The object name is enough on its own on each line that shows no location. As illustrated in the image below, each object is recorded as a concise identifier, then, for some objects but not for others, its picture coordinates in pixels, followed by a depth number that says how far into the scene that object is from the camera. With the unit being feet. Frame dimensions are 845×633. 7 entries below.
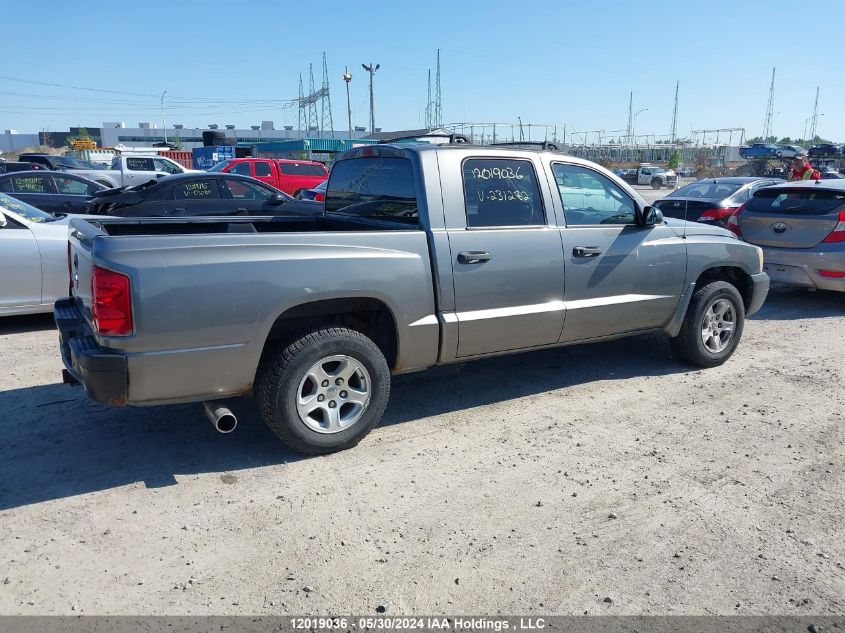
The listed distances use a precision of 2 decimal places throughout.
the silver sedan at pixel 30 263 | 22.44
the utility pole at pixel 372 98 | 158.40
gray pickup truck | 11.96
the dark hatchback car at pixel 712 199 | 36.81
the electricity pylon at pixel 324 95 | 294.87
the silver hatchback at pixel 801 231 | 27.63
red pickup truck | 68.67
